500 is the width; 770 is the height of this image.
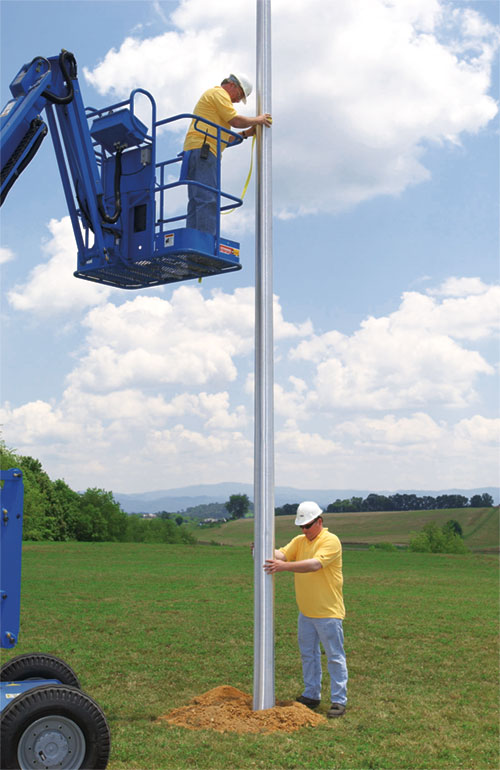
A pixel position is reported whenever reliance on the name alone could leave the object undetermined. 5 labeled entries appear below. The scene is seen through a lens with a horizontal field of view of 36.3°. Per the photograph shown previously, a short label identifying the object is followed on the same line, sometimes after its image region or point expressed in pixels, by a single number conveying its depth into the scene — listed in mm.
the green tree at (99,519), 64000
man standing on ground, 9242
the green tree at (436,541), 56188
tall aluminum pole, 9148
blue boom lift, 8227
